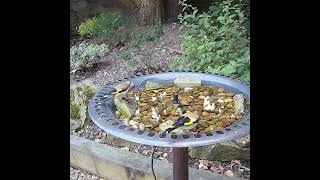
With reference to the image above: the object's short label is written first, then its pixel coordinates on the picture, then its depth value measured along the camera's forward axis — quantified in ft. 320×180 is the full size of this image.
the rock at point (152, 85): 5.95
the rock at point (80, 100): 10.59
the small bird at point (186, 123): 4.53
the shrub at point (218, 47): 10.17
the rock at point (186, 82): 6.03
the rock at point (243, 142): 8.16
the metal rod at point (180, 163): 5.76
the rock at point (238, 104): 5.09
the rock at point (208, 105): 5.27
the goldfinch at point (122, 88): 5.70
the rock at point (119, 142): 9.46
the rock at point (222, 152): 8.23
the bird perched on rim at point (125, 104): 5.07
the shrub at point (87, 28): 16.26
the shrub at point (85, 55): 13.51
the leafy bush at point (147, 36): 14.93
